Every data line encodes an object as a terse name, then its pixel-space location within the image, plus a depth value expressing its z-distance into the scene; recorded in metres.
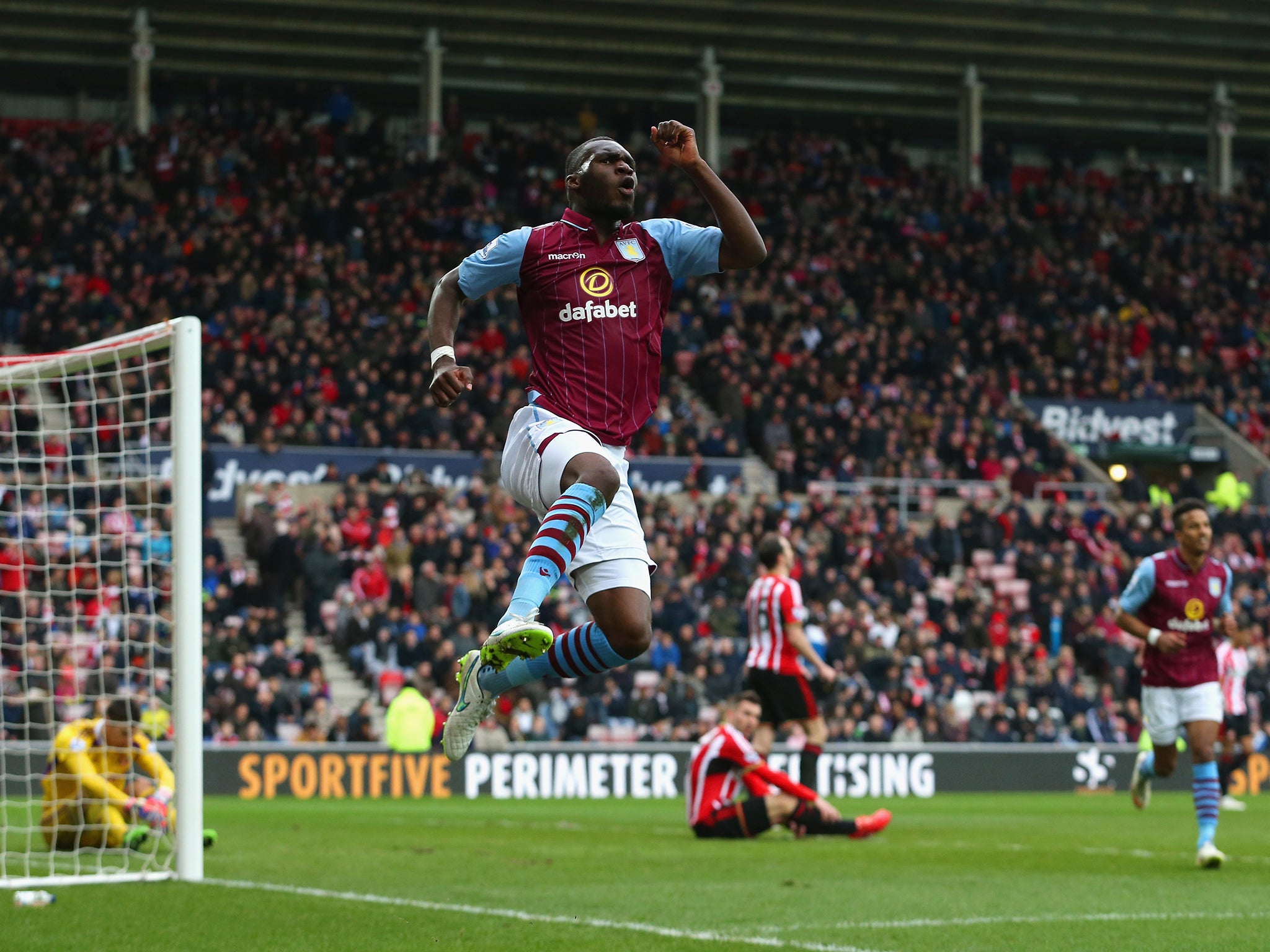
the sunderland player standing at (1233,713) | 18.36
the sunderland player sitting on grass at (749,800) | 12.59
